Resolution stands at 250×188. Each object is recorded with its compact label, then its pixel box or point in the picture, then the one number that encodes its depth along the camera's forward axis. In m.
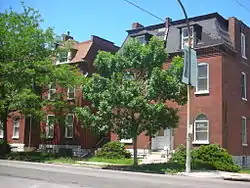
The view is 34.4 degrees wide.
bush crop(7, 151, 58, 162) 29.37
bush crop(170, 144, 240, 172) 23.77
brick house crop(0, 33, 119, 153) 34.81
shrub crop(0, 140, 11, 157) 32.74
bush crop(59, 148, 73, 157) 33.45
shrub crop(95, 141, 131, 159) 29.22
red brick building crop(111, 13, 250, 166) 27.39
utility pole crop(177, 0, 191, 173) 20.84
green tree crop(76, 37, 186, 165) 22.53
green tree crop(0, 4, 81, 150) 29.94
